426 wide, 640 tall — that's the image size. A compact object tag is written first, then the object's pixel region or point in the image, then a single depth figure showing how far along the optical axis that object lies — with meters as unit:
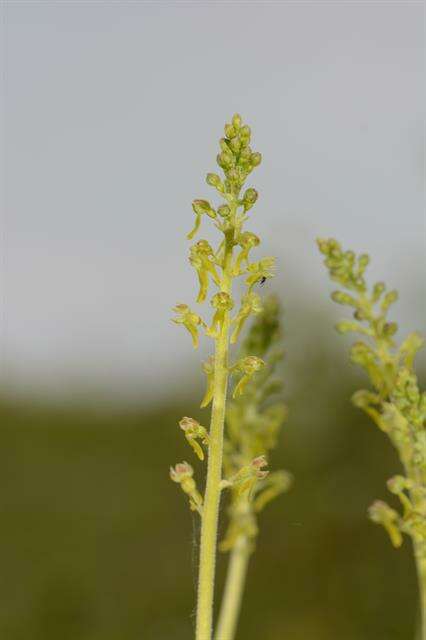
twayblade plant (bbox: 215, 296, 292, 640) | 0.53
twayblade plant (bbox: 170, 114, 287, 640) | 0.40
